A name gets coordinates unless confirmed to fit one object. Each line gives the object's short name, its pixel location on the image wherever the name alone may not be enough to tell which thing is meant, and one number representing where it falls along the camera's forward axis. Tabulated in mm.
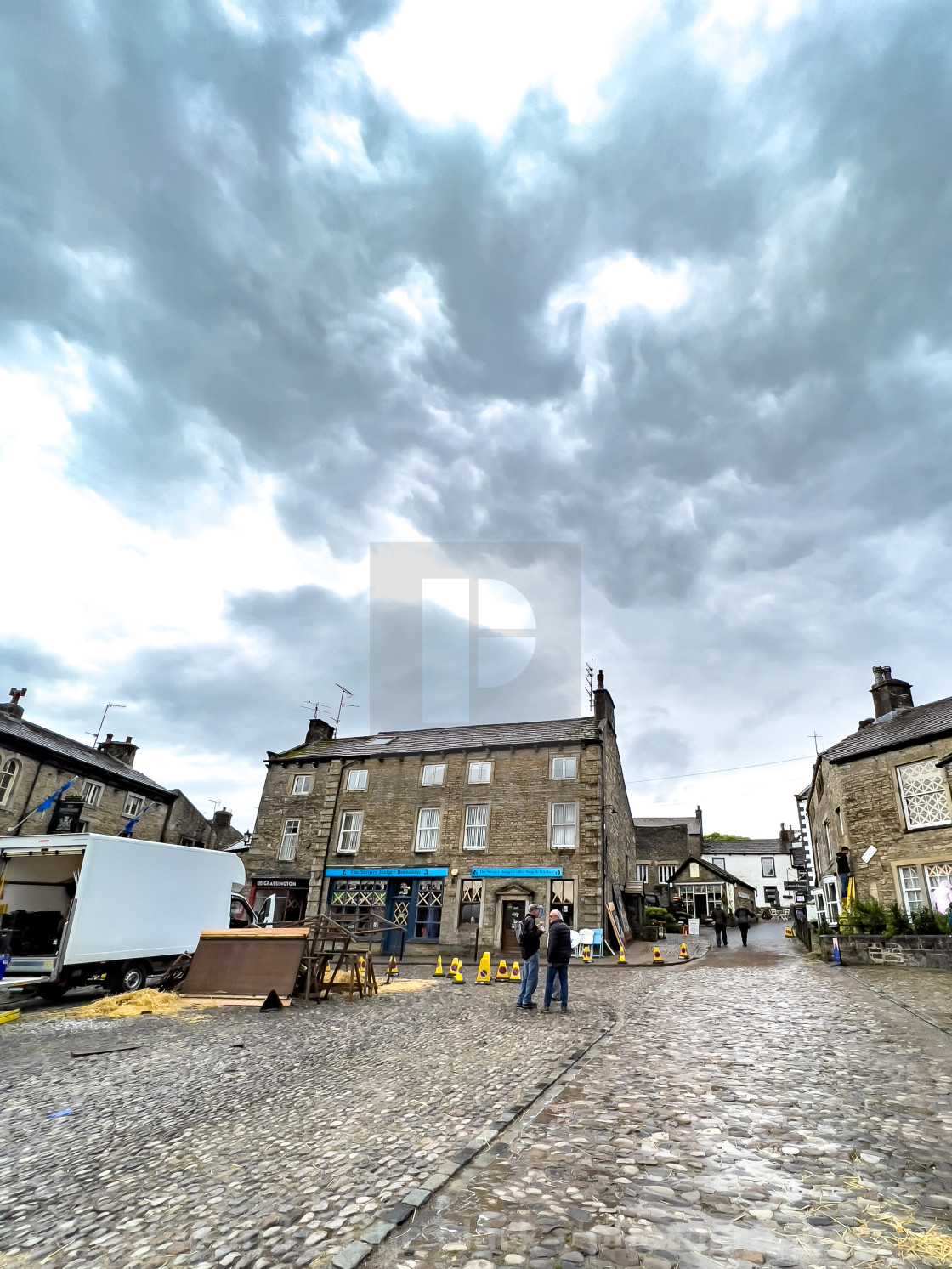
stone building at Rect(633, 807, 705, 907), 53719
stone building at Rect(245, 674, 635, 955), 25766
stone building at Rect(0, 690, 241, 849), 24875
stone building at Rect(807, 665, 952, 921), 19953
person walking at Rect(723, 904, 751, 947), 26922
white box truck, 13250
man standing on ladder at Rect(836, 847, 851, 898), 22891
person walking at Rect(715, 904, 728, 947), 27641
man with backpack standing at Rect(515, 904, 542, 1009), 12359
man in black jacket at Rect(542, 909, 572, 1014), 12117
